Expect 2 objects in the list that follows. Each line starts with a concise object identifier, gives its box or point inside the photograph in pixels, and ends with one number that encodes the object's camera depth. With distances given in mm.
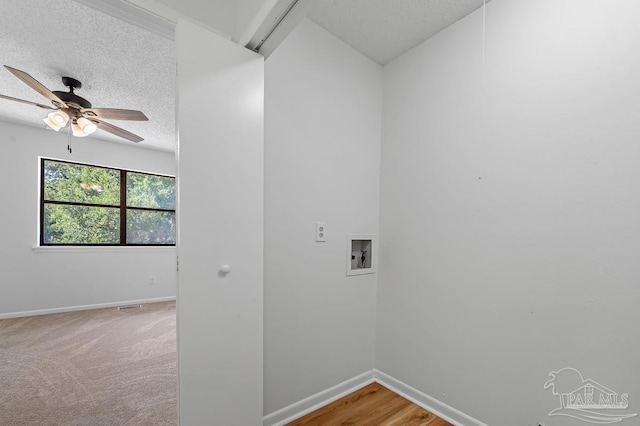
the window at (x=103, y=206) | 3781
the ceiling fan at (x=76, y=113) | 2344
